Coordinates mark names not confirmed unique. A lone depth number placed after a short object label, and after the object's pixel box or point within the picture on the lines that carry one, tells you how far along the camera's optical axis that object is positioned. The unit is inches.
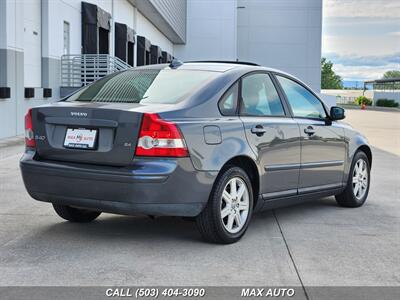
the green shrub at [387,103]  2479.0
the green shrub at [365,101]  2763.8
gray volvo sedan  184.7
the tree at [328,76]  5497.0
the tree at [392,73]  6628.0
